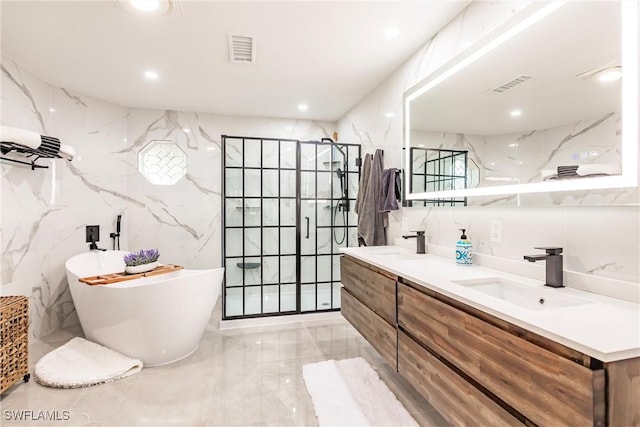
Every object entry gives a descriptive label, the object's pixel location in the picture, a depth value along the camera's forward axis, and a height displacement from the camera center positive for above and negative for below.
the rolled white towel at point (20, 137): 2.26 +0.57
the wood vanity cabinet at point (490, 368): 0.81 -0.51
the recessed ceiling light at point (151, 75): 2.92 +1.32
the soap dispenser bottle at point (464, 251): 1.89 -0.22
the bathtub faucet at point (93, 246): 3.37 -0.34
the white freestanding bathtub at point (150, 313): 2.30 -0.75
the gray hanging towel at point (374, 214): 2.98 +0.01
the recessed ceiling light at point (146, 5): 1.90 +1.28
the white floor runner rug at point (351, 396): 1.78 -1.15
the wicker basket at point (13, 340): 1.97 -0.82
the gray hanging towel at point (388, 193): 2.78 +0.20
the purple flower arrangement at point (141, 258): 2.79 -0.39
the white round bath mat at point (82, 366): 2.16 -1.11
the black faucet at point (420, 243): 2.38 -0.21
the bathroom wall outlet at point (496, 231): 1.76 -0.09
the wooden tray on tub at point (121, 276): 2.42 -0.52
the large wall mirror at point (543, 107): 1.22 +0.54
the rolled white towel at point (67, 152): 2.89 +0.58
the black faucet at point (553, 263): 1.36 -0.21
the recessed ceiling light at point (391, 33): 2.20 +1.29
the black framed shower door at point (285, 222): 3.34 -0.08
